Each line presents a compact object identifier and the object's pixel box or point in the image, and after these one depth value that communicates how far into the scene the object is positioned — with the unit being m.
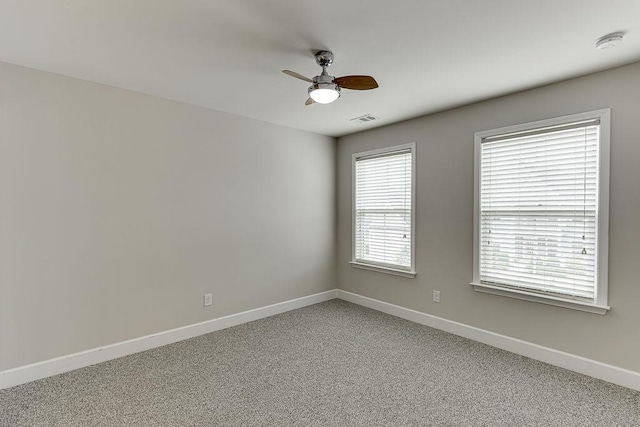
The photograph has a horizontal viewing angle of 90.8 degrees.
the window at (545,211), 2.55
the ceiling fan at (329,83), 2.16
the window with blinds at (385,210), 3.95
